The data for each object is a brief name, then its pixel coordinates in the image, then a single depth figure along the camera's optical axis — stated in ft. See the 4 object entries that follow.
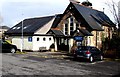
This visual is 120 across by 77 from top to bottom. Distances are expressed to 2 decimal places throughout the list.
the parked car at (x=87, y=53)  34.82
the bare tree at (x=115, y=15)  57.00
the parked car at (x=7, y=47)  48.79
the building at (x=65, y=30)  53.01
